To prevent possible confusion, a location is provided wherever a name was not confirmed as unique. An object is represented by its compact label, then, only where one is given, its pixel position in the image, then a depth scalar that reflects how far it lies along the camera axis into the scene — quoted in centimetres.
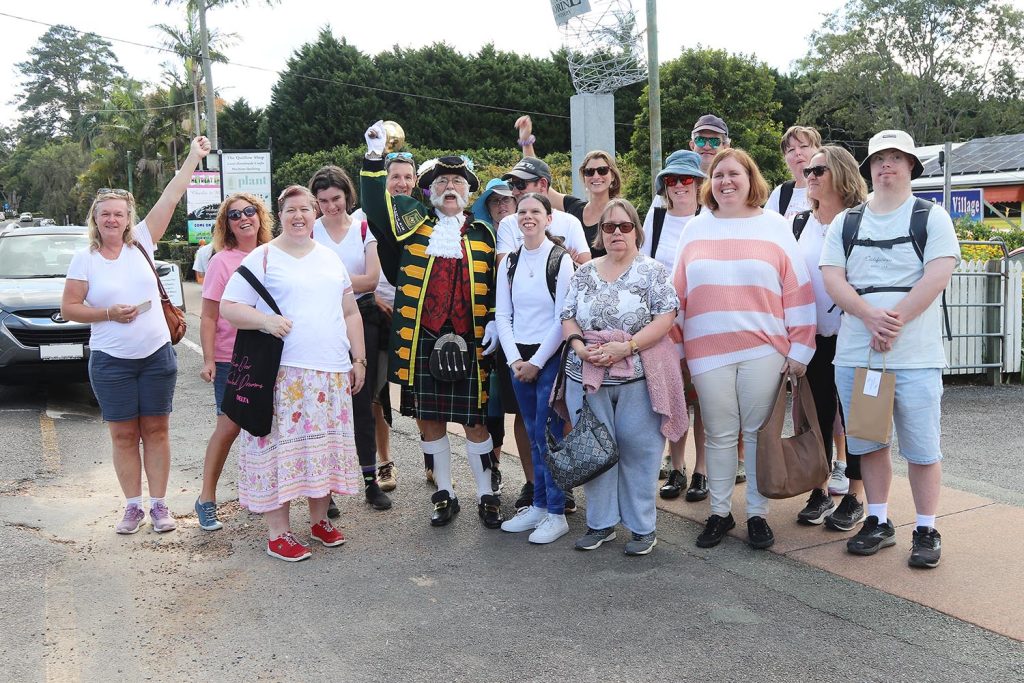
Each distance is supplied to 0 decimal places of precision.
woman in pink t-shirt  533
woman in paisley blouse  459
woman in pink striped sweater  462
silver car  880
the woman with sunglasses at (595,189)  572
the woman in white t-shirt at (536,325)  487
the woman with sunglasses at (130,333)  513
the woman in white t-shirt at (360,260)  560
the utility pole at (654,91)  1305
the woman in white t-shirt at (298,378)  471
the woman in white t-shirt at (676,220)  534
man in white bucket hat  429
